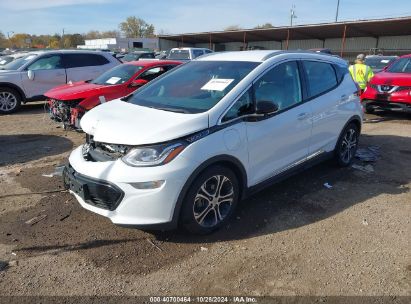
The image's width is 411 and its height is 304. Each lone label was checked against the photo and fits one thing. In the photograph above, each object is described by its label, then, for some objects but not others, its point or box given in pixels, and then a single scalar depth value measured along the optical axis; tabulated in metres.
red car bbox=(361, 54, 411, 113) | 9.05
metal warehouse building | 31.11
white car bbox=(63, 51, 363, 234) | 3.27
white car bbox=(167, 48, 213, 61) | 17.64
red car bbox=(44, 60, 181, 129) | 7.47
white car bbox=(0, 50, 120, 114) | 10.72
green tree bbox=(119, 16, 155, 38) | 104.62
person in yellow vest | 9.13
